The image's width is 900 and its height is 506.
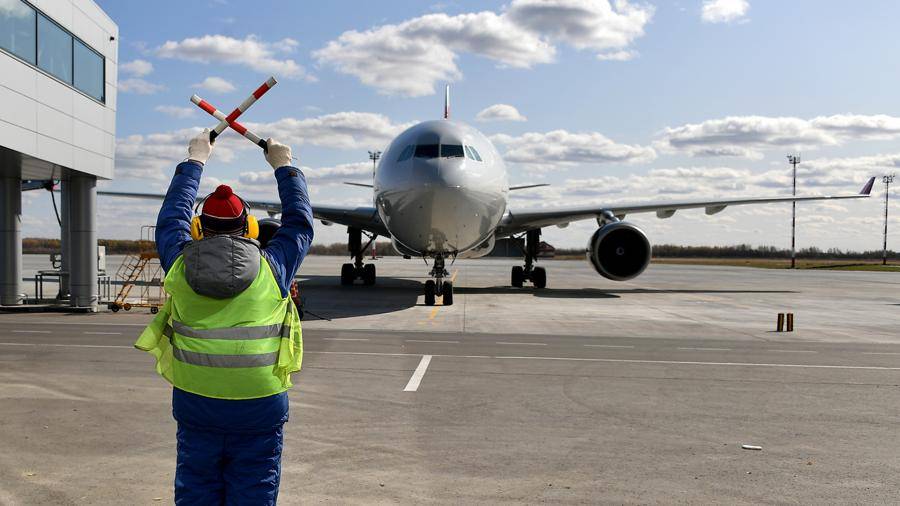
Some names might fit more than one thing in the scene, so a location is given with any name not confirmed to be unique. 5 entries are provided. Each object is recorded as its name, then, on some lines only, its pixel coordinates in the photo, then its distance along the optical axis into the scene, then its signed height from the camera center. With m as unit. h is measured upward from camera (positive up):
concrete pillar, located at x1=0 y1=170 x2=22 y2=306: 17.47 -0.36
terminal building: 13.55 +2.16
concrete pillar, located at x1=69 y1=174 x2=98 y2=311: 16.77 -0.26
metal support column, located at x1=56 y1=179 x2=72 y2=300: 17.56 -0.21
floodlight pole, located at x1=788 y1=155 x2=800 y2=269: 57.07 +0.81
